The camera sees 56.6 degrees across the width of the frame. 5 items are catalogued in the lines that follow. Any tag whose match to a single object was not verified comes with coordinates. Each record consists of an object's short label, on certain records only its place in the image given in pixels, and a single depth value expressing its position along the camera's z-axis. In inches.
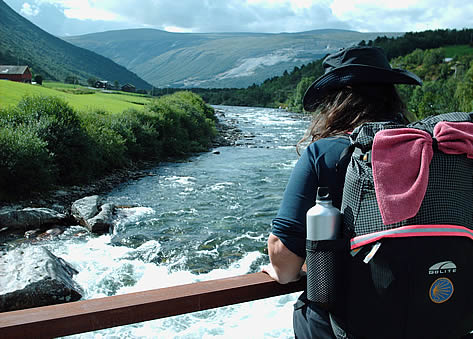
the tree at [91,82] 5103.8
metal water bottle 66.2
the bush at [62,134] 738.3
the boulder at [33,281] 309.7
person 71.4
